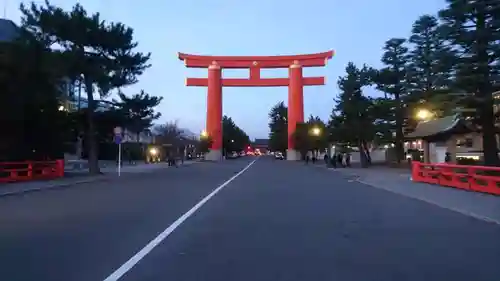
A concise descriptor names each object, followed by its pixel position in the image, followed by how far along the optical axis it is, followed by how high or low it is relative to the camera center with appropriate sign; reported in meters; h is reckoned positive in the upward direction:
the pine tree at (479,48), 26.48 +5.44
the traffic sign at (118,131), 37.62 +2.02
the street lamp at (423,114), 43.90 +3.89
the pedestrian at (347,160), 59.54 -0.03
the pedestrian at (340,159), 58.53 +0.13
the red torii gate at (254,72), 91.75 +14.91
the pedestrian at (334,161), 55.85 -0.08
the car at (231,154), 145.07 +1.89
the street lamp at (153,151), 75.50 +1.30
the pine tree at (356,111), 55.00 +5.01
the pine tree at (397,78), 55.00 +8.30
